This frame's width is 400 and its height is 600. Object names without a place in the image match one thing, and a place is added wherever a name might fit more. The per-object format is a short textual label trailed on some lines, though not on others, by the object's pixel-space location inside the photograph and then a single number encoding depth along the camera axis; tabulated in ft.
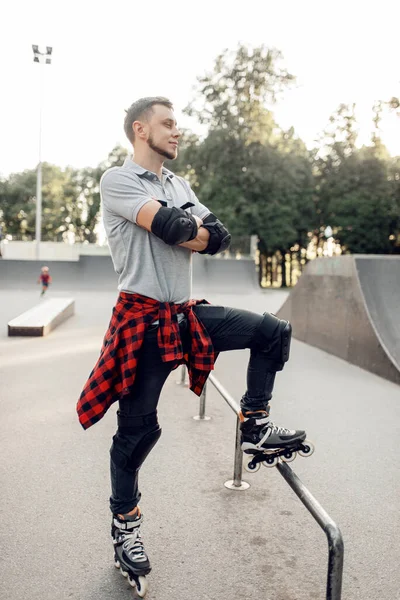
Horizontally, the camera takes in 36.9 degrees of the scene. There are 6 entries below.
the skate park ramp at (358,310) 26.04
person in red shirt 65.08
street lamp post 106.63
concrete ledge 34.83
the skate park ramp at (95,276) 84.99
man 8.16
